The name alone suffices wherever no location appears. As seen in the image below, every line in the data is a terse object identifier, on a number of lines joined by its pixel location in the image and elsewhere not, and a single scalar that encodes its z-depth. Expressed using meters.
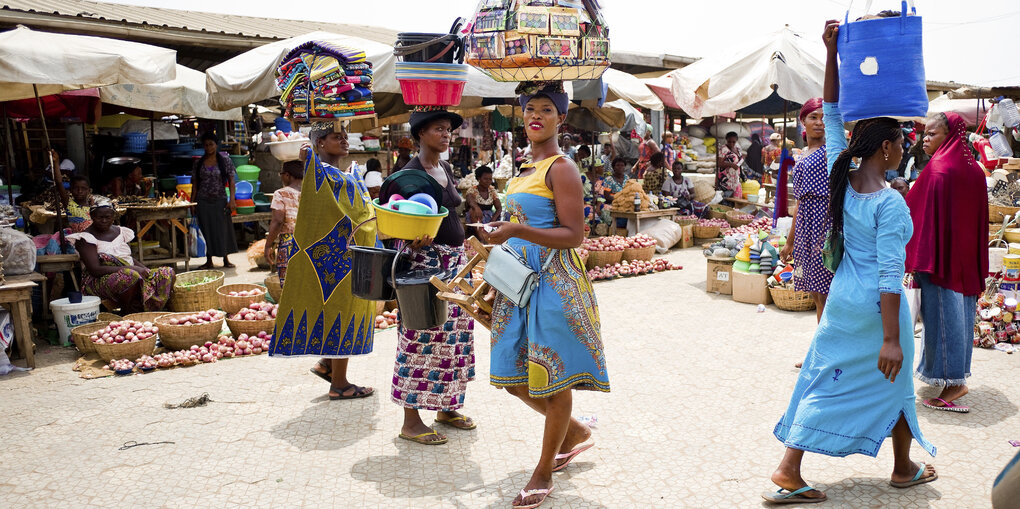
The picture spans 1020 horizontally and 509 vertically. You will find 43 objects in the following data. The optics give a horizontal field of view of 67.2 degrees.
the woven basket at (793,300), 7.32
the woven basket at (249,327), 6.53
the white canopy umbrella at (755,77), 9.12
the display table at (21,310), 5.83
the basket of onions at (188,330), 6.18
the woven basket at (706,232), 12.39
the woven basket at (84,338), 6.07
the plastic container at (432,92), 4.27
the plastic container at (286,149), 7.34
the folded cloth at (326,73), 4.73
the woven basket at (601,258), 9.76
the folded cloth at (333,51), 4.80
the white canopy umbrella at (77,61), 6.14
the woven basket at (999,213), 7.06
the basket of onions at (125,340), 5.89
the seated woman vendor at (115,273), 7.22
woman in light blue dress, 3.19
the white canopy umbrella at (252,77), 8.00
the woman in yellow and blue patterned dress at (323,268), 4.64
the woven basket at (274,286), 7.62
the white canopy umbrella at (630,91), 10.84
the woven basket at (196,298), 7.50
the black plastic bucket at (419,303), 3.52
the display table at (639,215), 11.70
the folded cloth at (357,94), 4.79
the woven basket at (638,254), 10.12
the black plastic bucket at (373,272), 3.63
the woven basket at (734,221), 12.91
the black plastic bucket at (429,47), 4.41
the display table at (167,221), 9.28
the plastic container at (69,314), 6.57
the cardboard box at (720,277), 8.21
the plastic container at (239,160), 12.99
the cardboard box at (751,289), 7.73
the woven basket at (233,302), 7.04
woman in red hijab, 4.60
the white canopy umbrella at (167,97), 10.03
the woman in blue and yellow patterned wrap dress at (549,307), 3.18
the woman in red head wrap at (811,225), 4.83
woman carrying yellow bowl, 4.12
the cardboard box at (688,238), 12.04
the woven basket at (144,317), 6.91
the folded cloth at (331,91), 4.72
